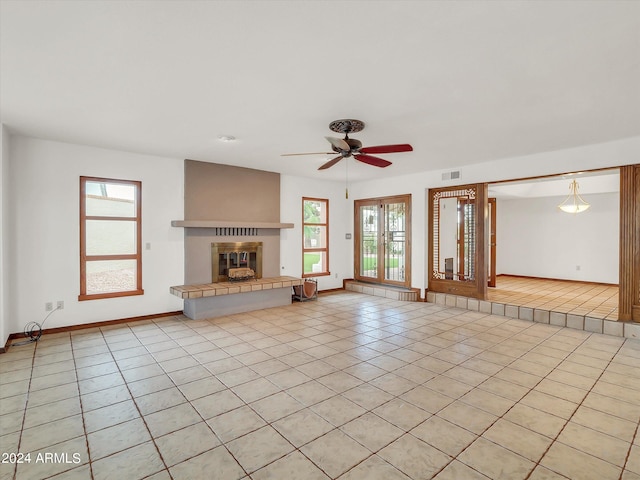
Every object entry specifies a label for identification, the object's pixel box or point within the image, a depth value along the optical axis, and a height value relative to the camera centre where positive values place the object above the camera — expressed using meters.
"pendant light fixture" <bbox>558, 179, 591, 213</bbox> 7.04 +0.82
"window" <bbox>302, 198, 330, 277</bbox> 7.56 +0.02
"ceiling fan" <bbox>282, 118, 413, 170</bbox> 3.55 +1.01
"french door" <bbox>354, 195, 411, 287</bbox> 7.16 -0.06
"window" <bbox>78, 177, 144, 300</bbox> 4.86 +0.00
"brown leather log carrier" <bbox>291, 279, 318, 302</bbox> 6.82 -1.11
